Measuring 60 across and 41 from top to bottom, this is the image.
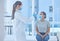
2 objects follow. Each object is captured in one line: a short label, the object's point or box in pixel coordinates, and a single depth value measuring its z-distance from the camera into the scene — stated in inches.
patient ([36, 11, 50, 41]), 126.5
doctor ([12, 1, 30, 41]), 114.4
